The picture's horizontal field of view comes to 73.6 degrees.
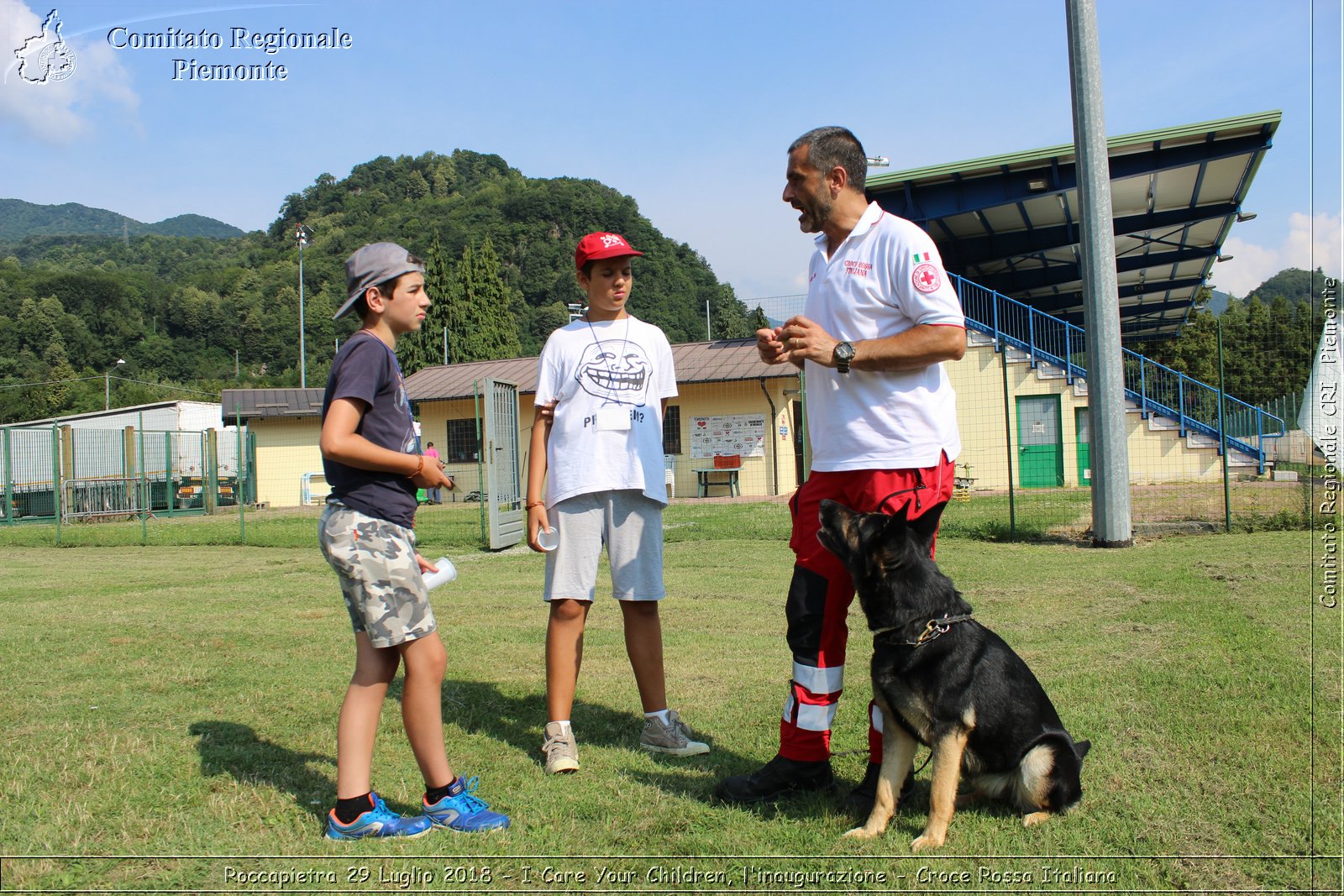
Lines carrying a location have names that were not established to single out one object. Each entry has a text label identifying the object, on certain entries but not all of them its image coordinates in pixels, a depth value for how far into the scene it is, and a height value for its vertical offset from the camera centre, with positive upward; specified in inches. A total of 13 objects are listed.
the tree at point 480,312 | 2273.6 +402.8
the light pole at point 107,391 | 2372.0 +232.6
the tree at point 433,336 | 2170.3 +328.4
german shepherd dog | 111.0 -30.4
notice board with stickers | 1037.2 +27.0
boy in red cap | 150.6 -3.4
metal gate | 466.0 -1.1
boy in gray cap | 110.7 -11.4
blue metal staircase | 789.9 +81.5
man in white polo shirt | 117.3 +8.1
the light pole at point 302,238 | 1896.8 +500.8
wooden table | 1026.7 -24.7
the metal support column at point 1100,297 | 430.3 +72.0
